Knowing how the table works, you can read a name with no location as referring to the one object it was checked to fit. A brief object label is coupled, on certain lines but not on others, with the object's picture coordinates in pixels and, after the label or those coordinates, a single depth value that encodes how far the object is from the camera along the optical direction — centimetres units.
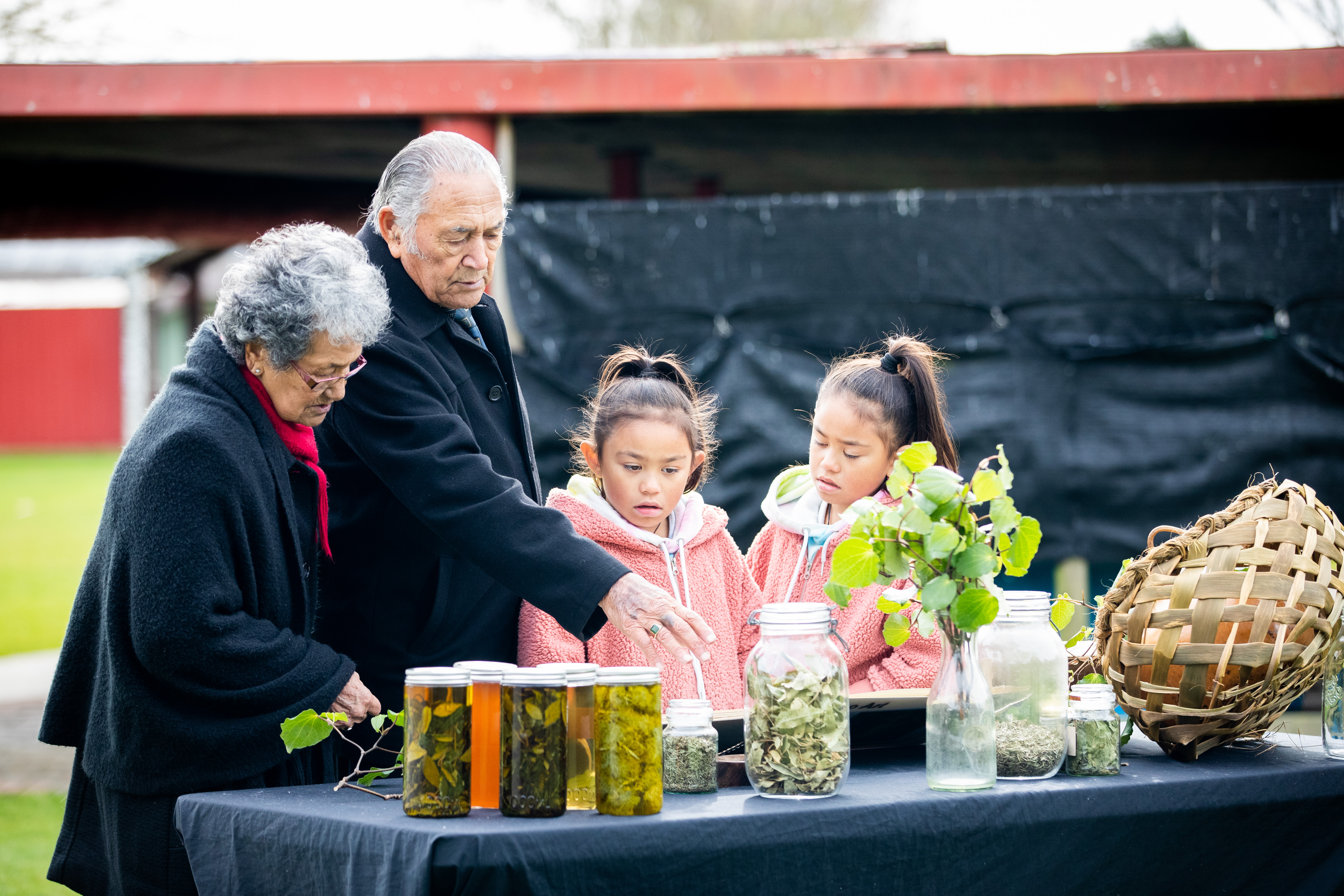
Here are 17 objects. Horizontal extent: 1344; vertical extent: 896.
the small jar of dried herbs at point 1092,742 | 416
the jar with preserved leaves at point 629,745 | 394
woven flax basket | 419
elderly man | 436
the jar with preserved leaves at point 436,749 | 394
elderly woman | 418
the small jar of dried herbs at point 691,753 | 407
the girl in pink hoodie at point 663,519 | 467
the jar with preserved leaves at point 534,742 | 392
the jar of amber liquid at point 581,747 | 397
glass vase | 407
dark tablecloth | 388
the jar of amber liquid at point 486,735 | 397
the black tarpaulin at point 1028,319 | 824
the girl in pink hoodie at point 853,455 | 470
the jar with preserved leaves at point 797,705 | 400
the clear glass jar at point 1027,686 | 415
